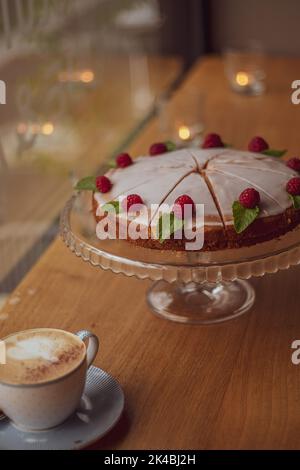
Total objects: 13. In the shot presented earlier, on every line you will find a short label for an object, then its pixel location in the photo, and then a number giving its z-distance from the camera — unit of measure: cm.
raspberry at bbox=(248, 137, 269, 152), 132
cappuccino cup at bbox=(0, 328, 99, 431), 97
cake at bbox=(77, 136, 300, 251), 113
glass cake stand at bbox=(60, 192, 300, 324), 111
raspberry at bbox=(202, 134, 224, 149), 133
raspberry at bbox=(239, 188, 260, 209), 113
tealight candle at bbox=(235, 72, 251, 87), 201
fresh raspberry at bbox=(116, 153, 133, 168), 126
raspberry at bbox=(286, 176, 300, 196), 117
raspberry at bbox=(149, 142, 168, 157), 132
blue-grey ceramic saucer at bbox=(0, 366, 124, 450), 99
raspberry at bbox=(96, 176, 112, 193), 121
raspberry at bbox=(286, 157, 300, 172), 125
